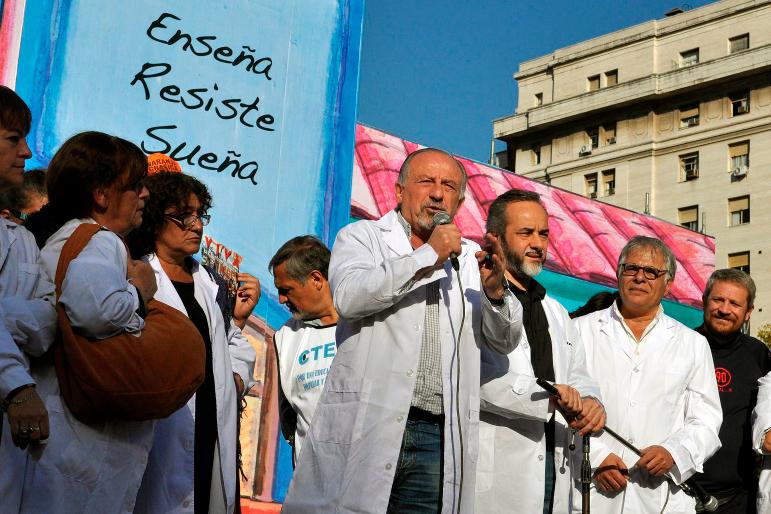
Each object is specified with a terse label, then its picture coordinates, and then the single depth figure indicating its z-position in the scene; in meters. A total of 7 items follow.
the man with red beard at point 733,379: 5.86
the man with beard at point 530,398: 4.22
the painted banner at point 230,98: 6.46
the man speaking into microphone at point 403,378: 3.53
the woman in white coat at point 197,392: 3.73
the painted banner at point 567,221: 12.12
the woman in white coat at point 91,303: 3.11
